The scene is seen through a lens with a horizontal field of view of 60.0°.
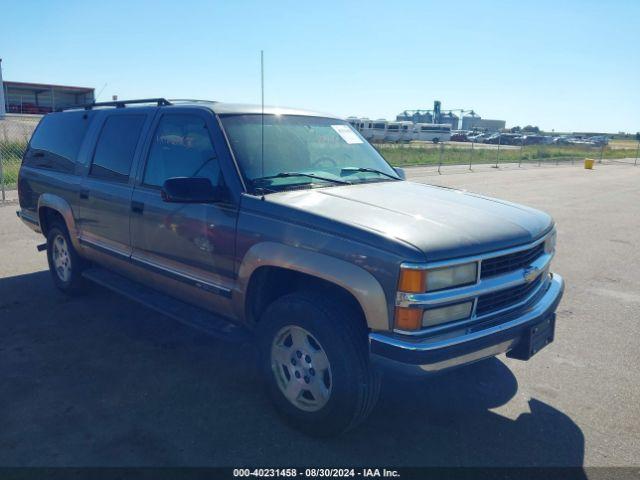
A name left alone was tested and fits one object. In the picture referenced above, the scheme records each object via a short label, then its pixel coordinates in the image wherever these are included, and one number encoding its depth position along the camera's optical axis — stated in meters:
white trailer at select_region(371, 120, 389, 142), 57.12
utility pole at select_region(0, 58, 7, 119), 40.81
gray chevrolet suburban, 2.89
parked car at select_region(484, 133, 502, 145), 69.11
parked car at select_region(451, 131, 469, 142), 74.58
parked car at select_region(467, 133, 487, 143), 71.25
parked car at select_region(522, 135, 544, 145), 68.71
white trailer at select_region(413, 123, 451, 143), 61.38
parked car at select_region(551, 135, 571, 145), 68.44
